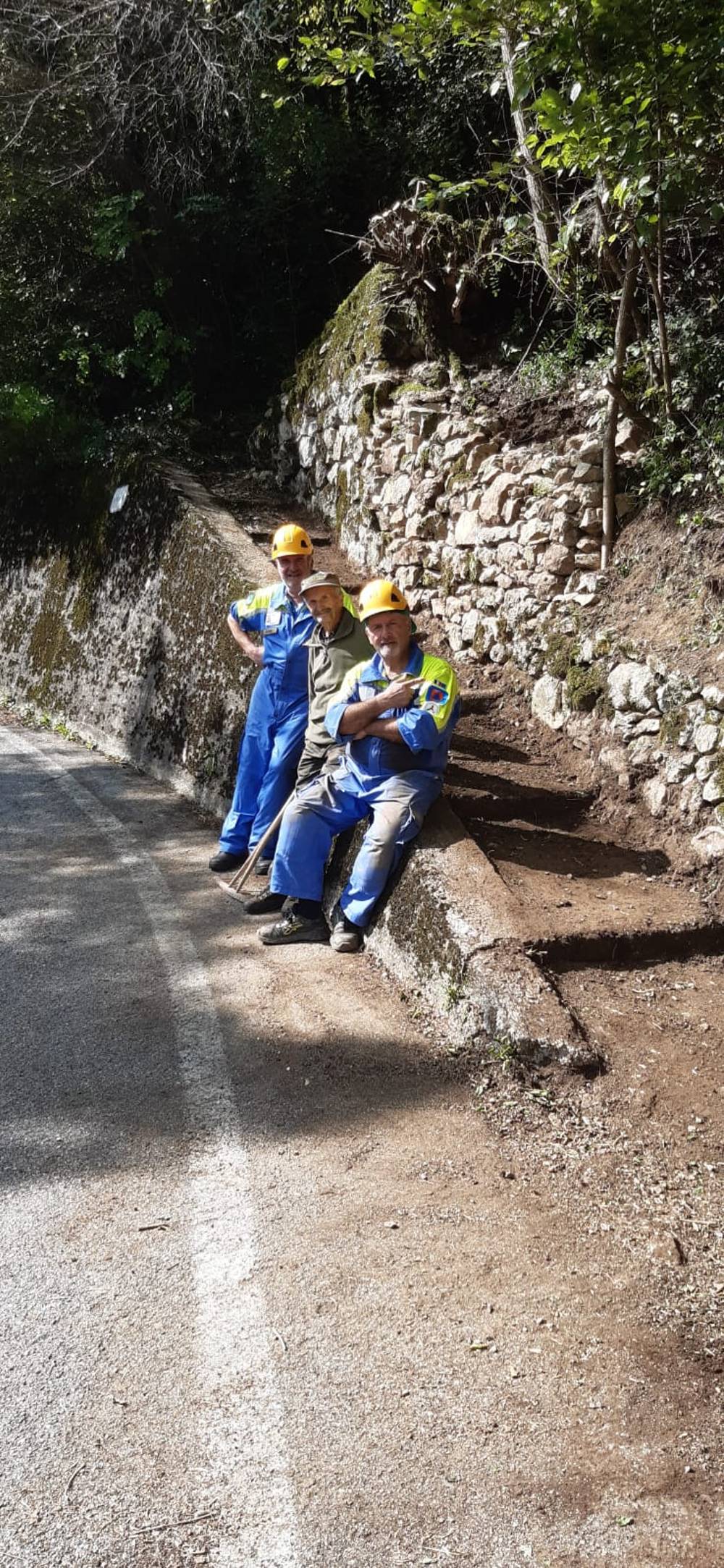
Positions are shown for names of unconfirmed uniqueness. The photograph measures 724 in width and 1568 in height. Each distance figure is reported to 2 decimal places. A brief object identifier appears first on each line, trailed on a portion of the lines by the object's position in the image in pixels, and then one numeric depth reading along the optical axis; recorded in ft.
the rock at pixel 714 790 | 20.31
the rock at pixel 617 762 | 22.91
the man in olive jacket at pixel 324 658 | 21.43
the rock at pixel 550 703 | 25.73
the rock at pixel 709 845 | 19.83
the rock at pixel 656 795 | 21.75
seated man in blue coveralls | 19.07
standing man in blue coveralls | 23.20
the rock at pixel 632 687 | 22.84
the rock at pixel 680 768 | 21.29
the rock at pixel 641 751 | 22.56
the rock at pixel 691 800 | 20.85
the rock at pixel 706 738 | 20.72
